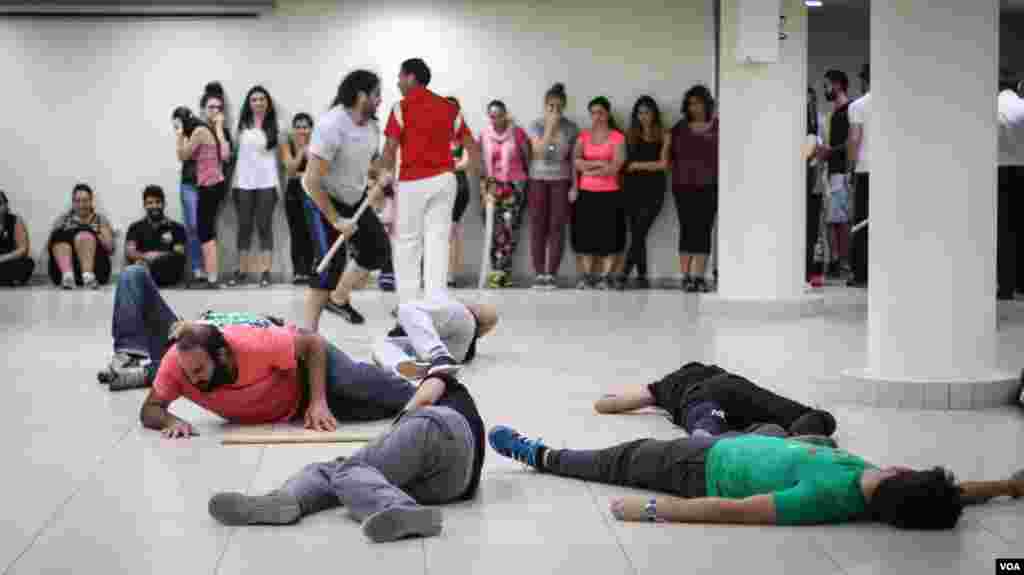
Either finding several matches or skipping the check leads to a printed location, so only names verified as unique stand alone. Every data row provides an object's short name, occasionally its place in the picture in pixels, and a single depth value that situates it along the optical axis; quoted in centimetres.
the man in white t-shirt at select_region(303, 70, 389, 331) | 1036
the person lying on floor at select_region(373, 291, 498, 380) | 842
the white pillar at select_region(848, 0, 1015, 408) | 771
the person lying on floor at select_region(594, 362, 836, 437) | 645
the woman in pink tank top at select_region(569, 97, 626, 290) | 1753
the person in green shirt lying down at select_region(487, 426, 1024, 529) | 497
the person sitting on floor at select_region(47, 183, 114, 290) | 1794
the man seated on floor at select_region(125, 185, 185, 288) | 1794
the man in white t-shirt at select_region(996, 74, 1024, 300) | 1257
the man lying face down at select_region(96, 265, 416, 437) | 654
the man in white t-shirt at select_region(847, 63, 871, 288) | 1529
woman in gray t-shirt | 1773
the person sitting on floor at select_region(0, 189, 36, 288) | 1806
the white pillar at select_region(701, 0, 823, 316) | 1337
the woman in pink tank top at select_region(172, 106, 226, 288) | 1781
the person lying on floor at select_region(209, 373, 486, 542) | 496
